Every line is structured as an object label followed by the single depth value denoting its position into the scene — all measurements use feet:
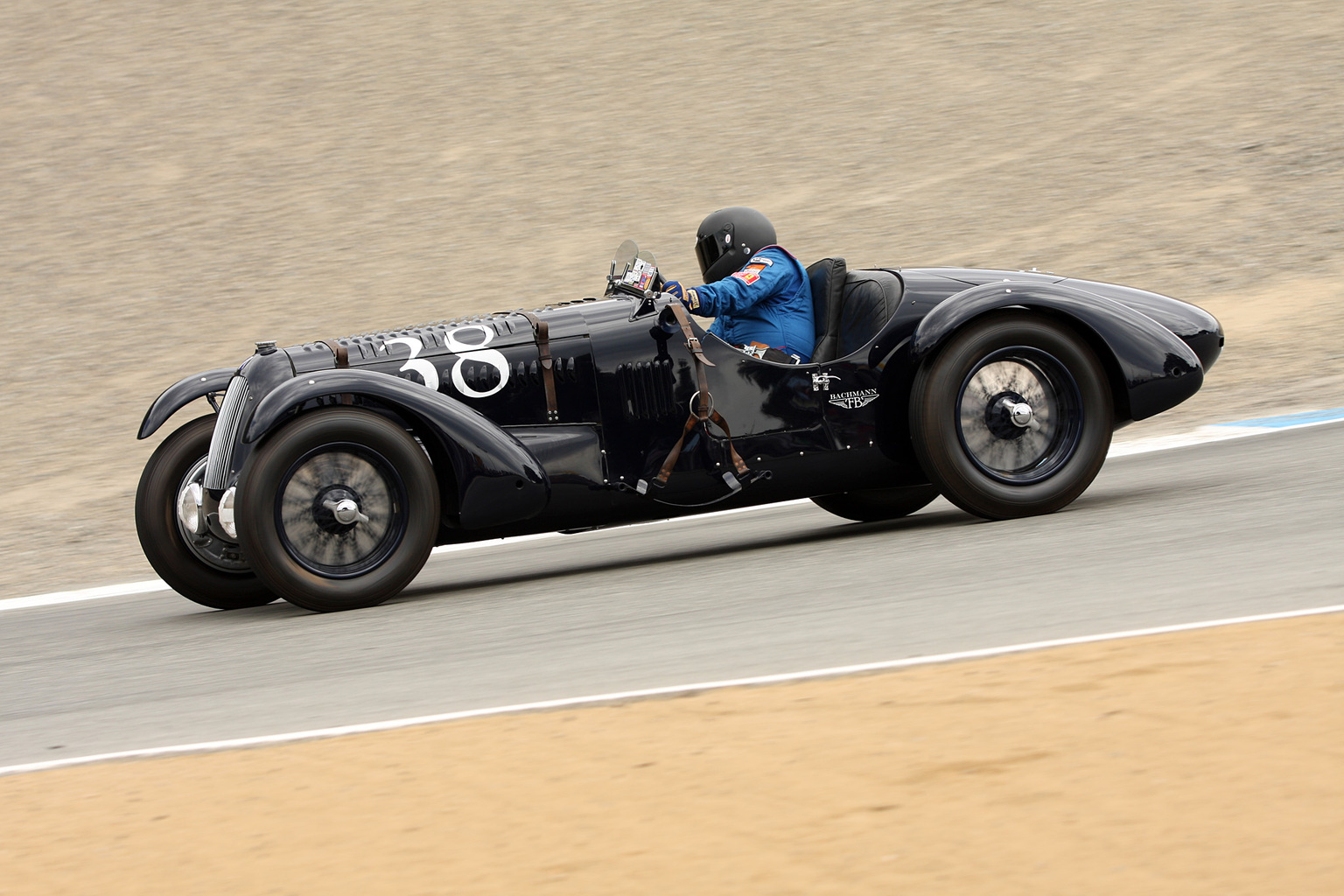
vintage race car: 39.63
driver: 43.29
